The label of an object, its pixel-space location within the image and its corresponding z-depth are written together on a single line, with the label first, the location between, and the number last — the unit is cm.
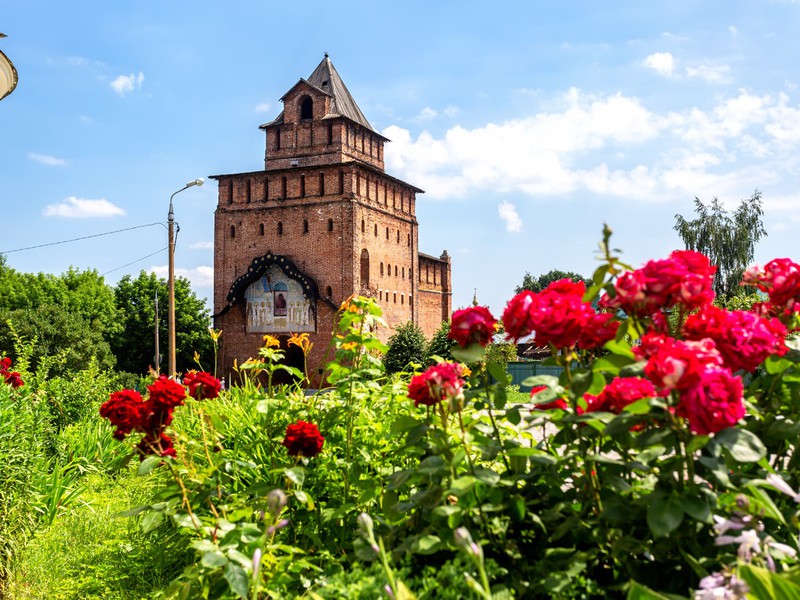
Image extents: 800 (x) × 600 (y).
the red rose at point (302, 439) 268
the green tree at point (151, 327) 3353
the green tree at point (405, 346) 2756
